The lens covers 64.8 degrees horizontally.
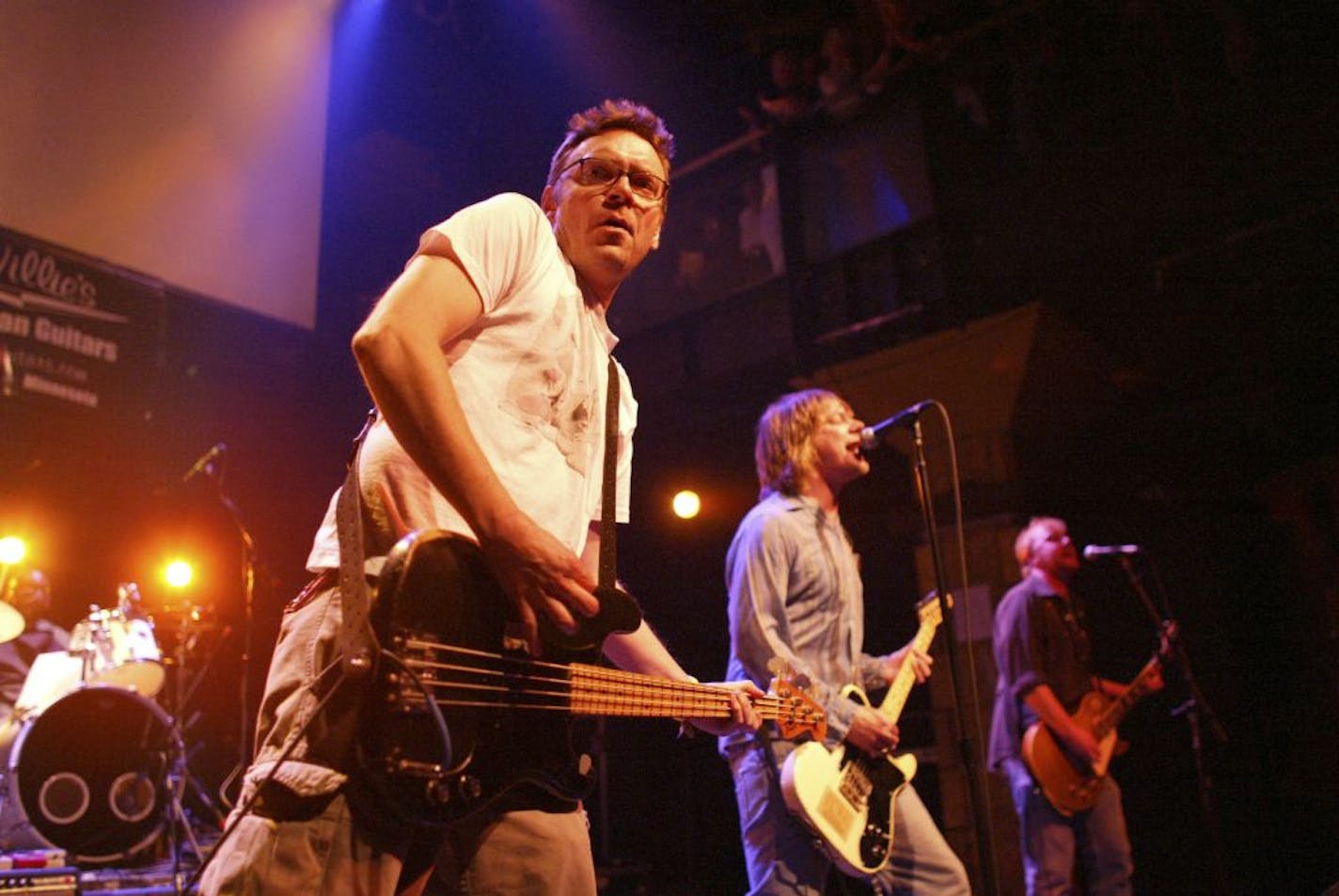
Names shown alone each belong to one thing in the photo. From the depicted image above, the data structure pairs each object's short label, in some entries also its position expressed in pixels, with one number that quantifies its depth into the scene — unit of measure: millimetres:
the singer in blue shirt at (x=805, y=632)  3842
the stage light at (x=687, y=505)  11891
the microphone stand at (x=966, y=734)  3486
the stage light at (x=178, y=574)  9641
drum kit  6375
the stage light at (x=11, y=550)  7945
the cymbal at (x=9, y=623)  6918
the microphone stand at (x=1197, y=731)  6664
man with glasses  1615
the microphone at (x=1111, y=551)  7492
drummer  7422
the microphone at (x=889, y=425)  4262
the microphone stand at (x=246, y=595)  7675
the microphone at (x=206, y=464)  8227
